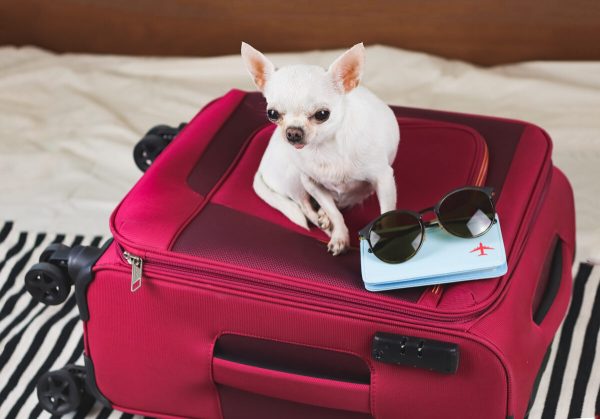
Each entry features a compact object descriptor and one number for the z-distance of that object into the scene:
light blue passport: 1.39
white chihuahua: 1.39
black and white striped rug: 1.62
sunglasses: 1.41
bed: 1.90
